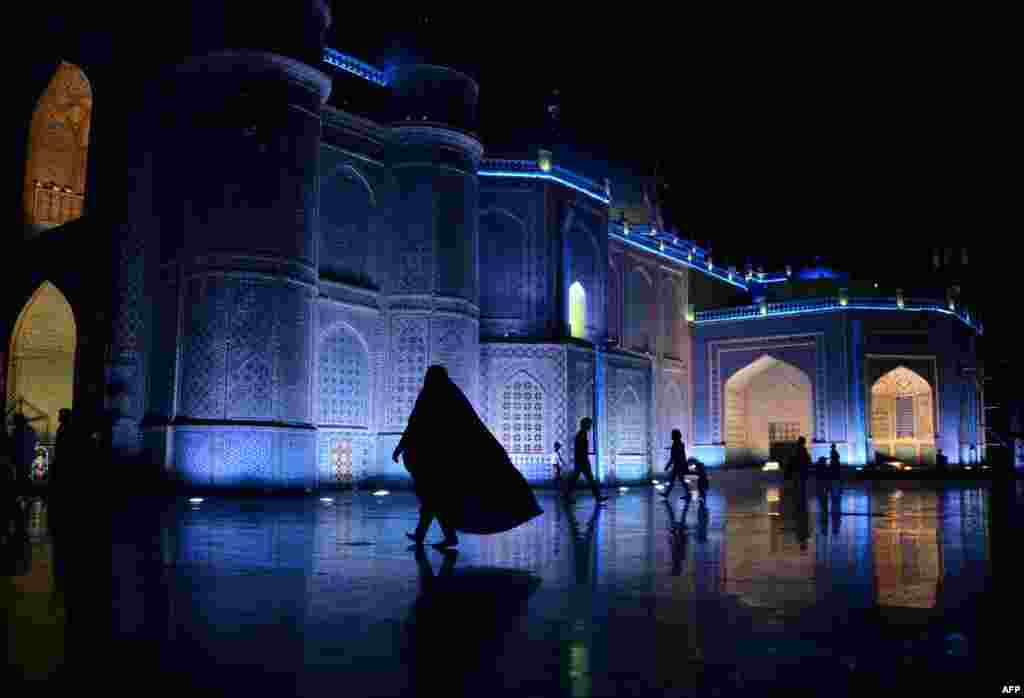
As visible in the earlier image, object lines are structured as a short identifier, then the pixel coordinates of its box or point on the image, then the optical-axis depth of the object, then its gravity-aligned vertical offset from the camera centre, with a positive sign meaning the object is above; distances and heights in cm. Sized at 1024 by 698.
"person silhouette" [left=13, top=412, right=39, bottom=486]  1338 -33
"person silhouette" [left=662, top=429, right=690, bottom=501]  1559 -51
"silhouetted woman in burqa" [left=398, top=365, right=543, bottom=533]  642 -30
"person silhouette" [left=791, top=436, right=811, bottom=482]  2002 -72
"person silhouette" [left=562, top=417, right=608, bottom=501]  1359 -39
